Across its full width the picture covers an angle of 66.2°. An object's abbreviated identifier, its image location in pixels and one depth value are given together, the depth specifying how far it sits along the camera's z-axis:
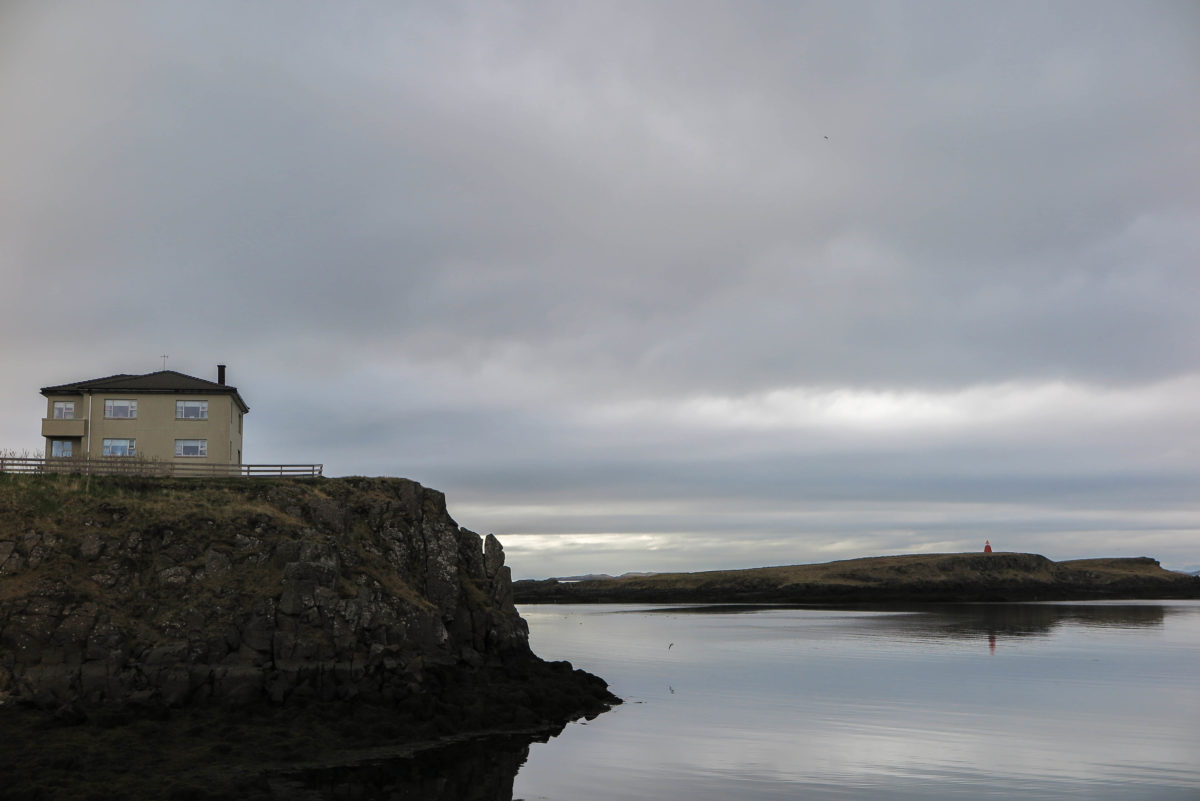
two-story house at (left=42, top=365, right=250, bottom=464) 61.12
